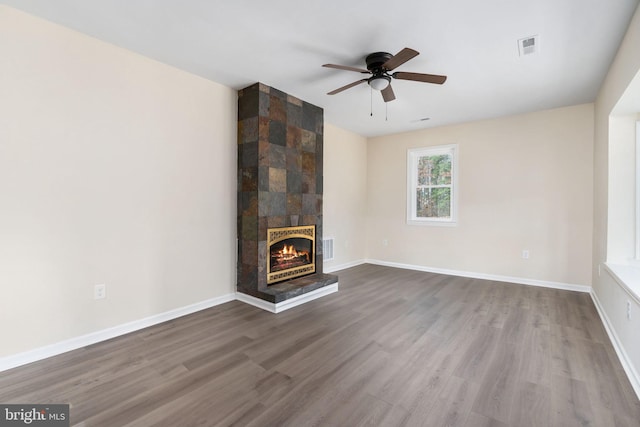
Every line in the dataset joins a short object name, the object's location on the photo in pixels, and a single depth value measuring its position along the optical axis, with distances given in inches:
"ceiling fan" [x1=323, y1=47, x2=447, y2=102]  95.7
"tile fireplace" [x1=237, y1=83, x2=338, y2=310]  131.1
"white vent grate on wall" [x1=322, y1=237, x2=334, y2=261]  195.2
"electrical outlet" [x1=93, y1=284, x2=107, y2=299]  96.4
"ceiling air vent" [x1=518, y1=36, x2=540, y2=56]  92.9
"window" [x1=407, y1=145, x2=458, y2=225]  195.2
